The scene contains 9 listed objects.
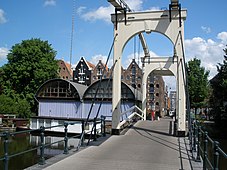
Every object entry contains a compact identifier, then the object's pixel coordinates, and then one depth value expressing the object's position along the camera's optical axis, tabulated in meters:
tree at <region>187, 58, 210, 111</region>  35.34
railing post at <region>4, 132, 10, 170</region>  4.69
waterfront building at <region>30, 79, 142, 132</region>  32.47
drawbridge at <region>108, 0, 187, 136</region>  10.80
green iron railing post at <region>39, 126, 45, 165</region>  6.04
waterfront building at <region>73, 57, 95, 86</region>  54.97
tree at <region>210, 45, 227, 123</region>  24.53
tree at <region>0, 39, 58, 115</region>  36.59
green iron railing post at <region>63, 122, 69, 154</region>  7.25
